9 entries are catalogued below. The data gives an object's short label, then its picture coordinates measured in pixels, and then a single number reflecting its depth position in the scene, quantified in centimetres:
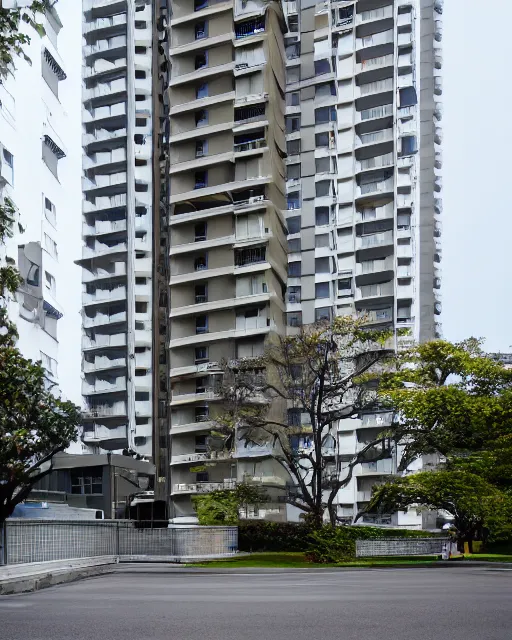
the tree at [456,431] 4731
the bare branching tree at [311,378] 5121
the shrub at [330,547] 4319
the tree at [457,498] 4591
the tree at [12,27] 2031
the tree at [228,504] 5956
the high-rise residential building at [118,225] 10194
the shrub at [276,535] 5197
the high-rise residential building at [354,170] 9788
